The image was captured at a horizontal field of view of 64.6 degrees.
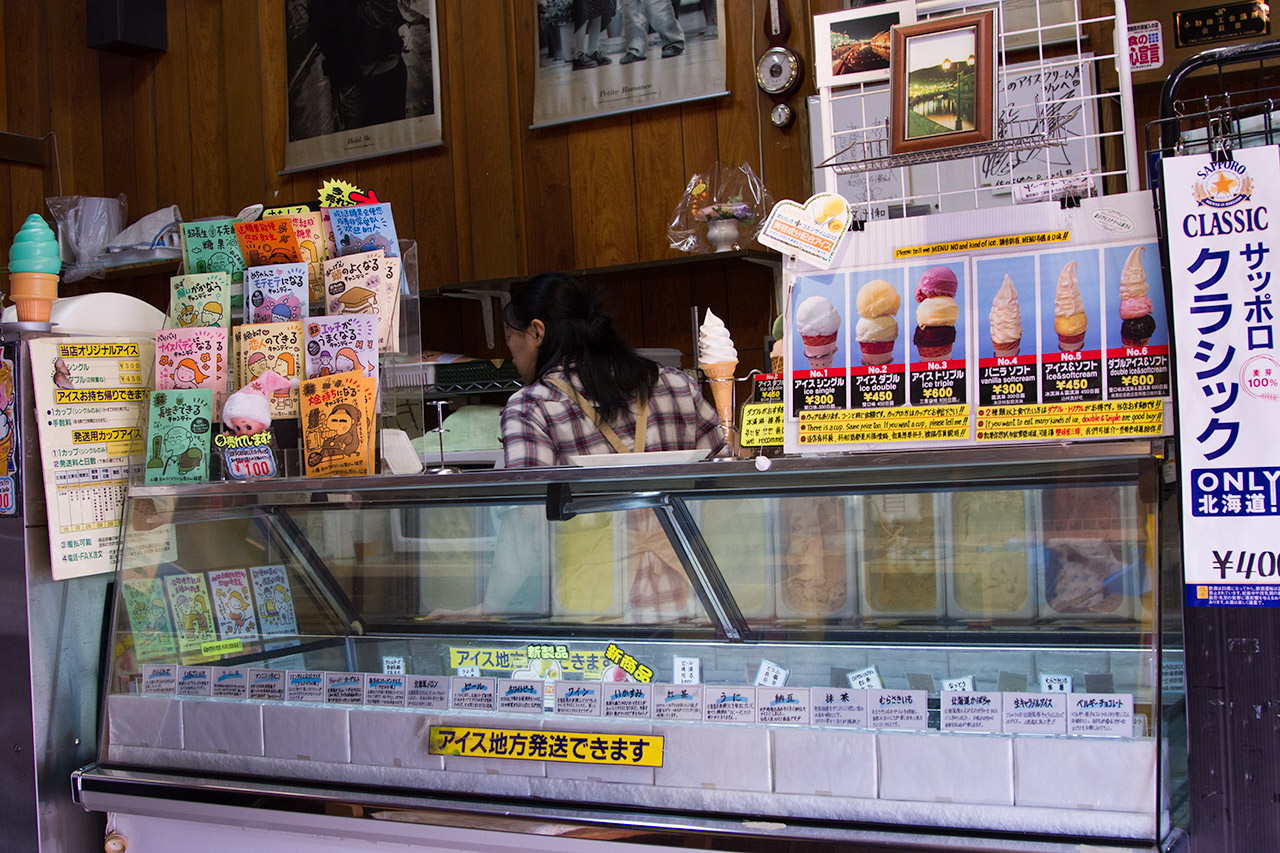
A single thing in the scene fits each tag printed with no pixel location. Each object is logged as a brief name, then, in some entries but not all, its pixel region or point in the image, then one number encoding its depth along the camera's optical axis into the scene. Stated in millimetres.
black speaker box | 5457
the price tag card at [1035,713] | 1411
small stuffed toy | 2066
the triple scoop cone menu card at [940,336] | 1550
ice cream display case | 1417
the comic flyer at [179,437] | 2098
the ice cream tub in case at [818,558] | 1624
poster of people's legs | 4309
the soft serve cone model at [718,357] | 1760
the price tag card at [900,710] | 1486
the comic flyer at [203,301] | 2232
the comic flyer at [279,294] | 2203
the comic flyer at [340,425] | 2029
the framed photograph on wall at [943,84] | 1581
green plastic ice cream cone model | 2086
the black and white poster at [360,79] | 4879
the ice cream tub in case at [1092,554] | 1408
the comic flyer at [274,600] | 2145
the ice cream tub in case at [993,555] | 1508
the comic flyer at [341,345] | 2096
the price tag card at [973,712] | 1440
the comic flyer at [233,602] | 2145
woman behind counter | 2766
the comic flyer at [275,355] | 2121
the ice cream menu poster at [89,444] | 2086
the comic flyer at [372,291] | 2188
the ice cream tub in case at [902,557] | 1567
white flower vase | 3947
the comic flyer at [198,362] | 2174
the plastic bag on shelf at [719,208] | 3969
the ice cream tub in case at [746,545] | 1693
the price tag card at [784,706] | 1549
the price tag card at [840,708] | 1515
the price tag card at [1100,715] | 1375
